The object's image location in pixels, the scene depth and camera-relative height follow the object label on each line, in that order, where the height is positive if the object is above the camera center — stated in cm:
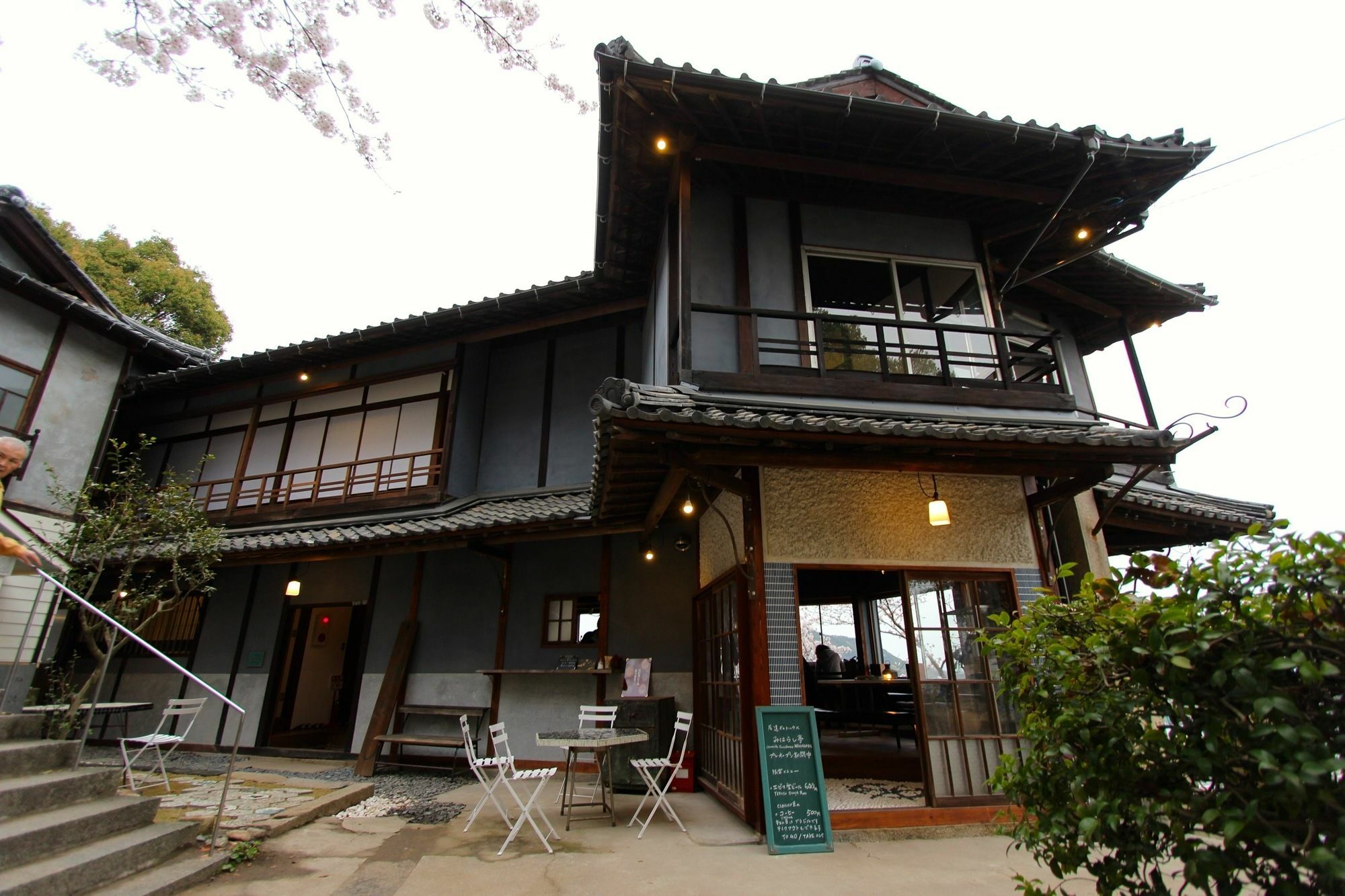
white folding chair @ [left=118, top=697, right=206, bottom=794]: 470 -53
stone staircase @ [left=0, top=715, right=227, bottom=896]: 289 -83
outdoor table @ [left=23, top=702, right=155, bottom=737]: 412 -38
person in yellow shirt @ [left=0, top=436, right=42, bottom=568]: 321 +102
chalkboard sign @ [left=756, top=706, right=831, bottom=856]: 382 -70
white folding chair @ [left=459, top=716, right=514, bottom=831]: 421 -66
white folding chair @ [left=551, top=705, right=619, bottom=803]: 484 -52
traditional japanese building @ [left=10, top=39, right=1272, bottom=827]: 442 +205
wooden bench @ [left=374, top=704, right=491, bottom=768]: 675 -62
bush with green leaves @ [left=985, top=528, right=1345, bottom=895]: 125 -13
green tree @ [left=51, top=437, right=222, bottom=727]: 536 +118
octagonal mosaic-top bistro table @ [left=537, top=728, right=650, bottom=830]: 437 -52
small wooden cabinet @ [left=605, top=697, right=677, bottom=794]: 561 -56
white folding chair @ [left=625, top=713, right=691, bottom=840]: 430 -71
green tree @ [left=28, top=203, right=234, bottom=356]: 1428 +882
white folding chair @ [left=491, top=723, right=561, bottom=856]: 393 -71
